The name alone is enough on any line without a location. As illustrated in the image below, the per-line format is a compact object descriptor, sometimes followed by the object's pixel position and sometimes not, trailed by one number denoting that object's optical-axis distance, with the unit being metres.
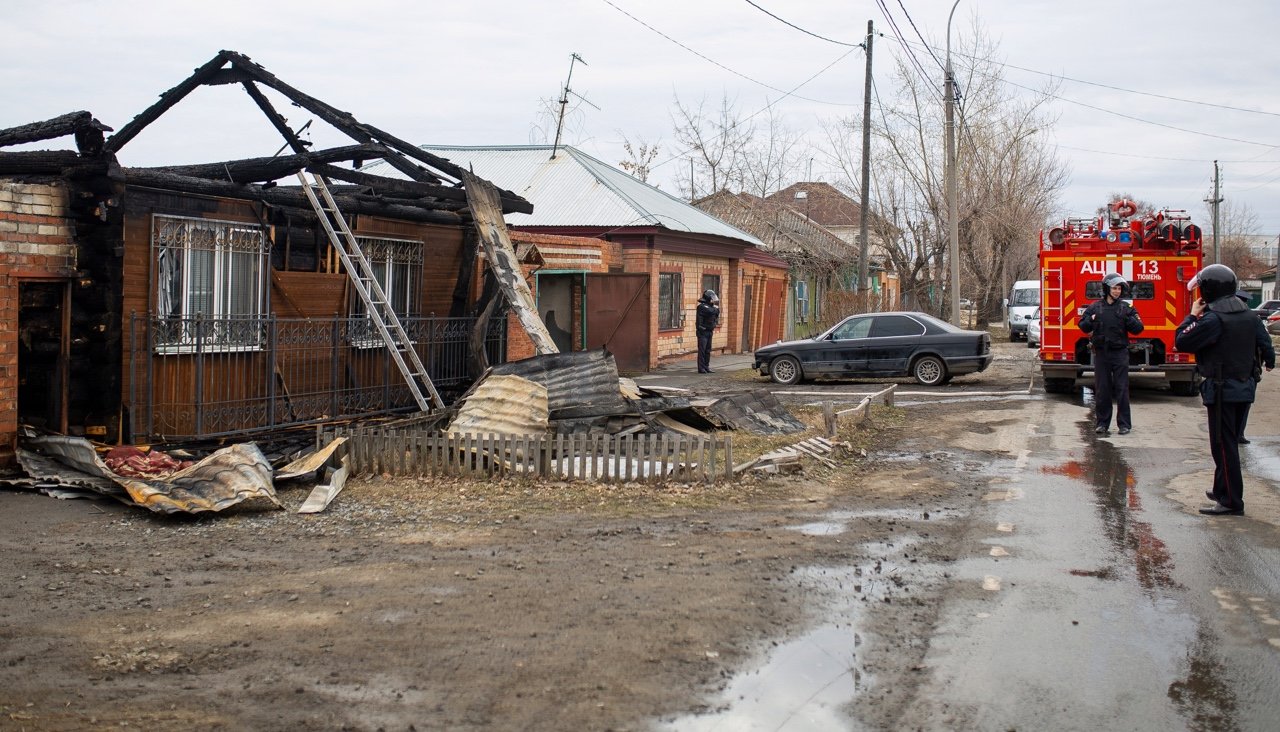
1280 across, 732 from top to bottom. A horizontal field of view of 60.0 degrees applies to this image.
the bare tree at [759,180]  46.00
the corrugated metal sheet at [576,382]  11.45
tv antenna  27.11
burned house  10.17
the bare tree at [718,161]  46.78
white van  38.88
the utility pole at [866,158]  25.97
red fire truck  17.25
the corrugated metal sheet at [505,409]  10.82
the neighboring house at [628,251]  22.64
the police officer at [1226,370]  8.30
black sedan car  19.95
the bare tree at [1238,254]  88.94
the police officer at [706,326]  23.02
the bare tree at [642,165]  49.25
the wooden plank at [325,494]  8.62
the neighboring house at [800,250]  37.81
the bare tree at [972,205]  35.97
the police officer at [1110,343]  12.77
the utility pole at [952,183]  25.05
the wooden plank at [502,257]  12.98
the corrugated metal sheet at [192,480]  8.39
